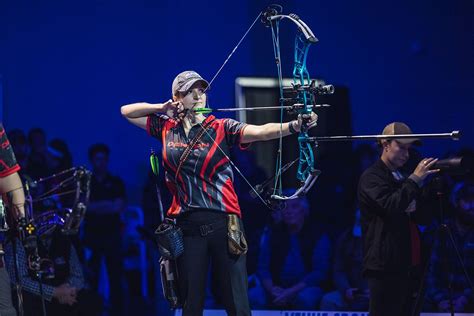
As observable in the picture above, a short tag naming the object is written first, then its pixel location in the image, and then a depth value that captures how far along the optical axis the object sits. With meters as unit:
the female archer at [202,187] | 8.88
